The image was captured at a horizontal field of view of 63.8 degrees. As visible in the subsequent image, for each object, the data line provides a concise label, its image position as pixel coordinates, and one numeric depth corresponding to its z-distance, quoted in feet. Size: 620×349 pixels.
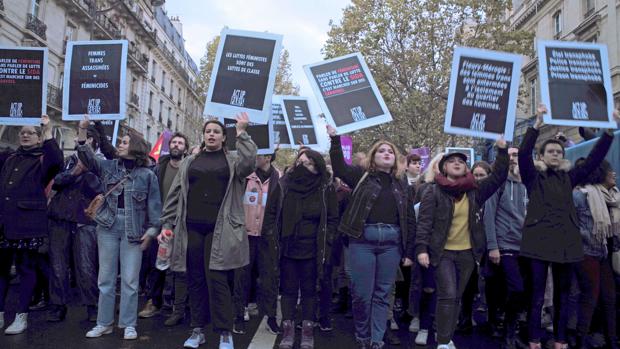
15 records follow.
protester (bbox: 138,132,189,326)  17.90
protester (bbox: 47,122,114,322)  17.42
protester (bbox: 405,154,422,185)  23.88
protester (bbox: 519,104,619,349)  15.06
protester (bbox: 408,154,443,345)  17.07
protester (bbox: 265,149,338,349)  15.85
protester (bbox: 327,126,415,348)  14.73
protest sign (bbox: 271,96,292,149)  25.54
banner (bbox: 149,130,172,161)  34.01
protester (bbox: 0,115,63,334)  16.31
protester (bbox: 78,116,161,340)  15.76
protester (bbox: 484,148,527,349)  15.87
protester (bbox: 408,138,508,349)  14.40
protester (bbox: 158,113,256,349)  14.16
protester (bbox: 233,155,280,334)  17.04
